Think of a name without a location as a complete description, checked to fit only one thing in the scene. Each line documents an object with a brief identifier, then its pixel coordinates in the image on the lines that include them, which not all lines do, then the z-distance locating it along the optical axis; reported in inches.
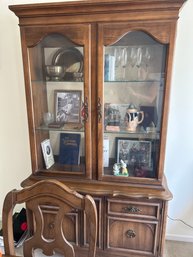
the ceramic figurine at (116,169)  63.2
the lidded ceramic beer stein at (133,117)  62.7
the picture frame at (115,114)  63.2
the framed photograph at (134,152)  64.8
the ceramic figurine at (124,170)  63.2
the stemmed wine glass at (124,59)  59.4
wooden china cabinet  52.7
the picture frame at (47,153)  68.8
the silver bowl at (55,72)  63.5
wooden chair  38.0
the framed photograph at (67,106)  64.5
